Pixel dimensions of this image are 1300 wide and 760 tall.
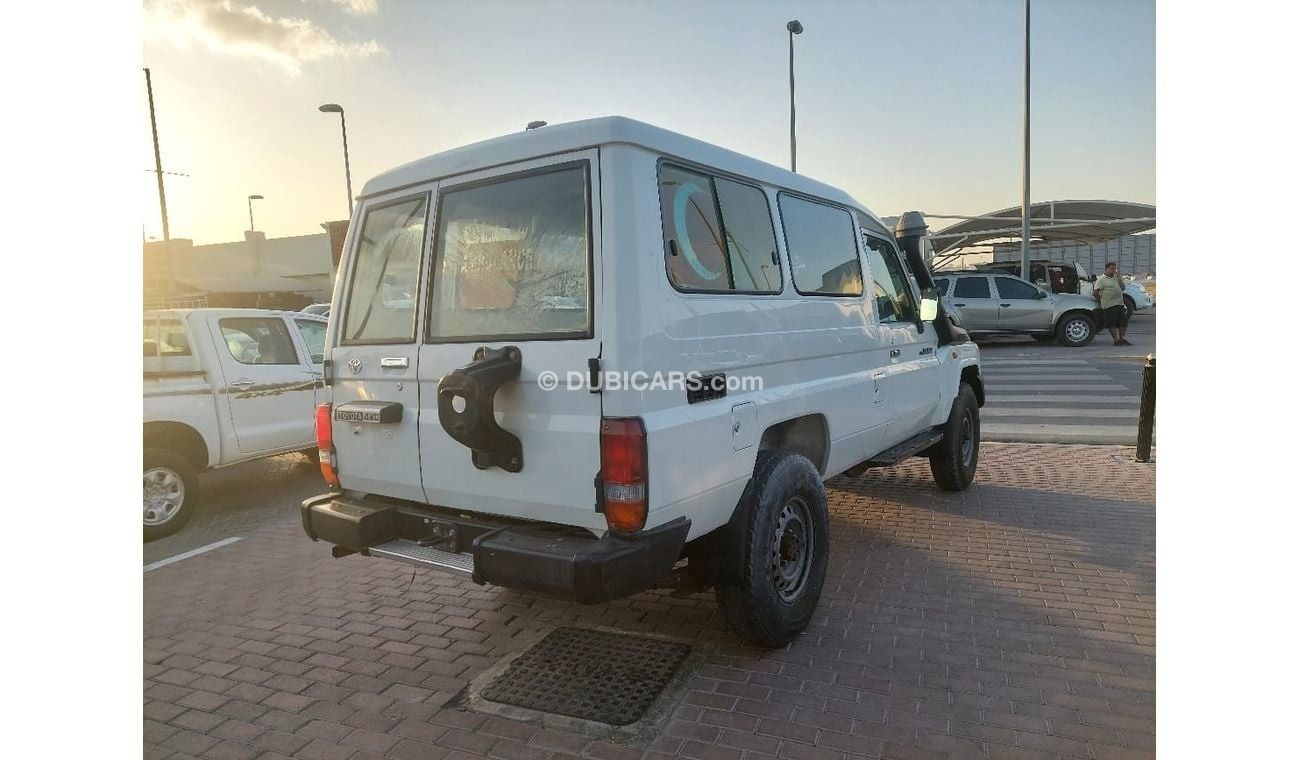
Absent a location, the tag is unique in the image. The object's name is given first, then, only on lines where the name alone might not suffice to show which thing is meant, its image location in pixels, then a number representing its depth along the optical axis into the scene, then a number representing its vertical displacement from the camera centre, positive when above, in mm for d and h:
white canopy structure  33625 +4412
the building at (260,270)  35156 +3988
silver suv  18016 +301
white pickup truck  6035 -477
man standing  17281 +484
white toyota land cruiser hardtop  2961 -189
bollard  7387 -951
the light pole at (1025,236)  22109 +2448
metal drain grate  3245 -1558
